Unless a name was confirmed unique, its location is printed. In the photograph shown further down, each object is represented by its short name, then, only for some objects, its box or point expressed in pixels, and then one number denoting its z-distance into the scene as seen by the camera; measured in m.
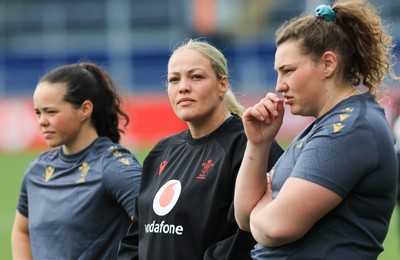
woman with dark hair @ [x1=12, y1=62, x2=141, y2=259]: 9.62
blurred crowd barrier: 48.84
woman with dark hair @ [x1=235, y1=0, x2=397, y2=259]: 6.81
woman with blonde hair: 8.17
